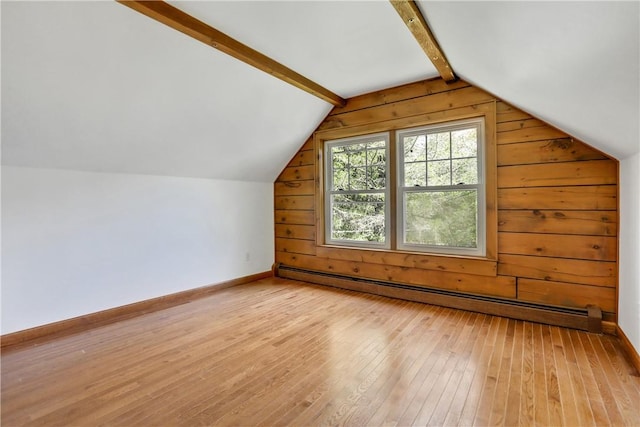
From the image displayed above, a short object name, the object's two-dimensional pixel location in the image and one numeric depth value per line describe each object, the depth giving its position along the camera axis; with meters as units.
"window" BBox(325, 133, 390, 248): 3.88
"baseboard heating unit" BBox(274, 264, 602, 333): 2.66
